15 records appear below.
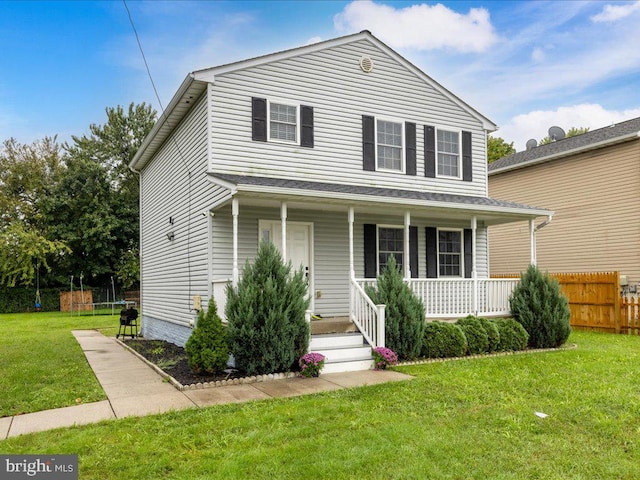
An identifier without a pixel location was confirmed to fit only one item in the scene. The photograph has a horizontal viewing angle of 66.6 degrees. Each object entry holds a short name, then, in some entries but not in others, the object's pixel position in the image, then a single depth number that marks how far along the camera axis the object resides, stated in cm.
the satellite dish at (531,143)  2298
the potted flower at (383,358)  854
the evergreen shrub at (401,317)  909
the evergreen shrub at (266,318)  782
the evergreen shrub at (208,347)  769
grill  1392
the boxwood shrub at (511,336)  1017
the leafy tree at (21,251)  2664
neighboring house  1495
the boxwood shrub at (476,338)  982
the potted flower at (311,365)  794
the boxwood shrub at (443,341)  936
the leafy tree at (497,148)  3575
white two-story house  988
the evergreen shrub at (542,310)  1059
